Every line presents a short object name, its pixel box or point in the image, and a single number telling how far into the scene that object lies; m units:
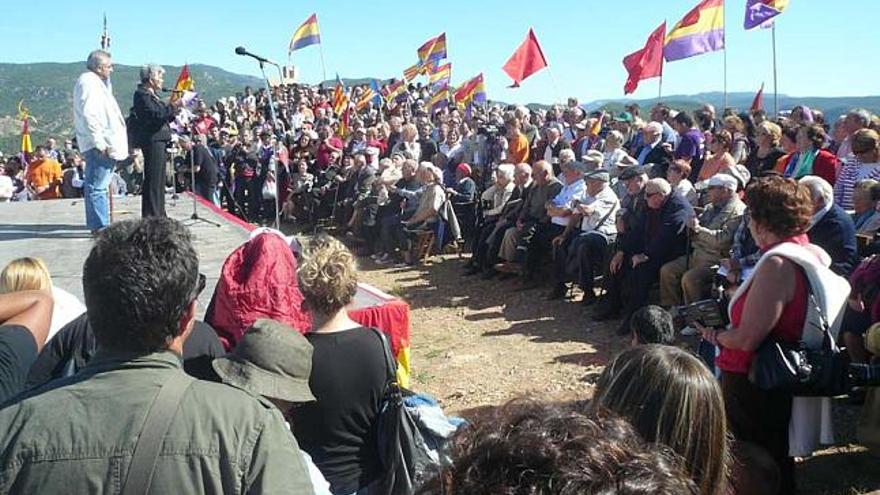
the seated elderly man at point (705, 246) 6.43
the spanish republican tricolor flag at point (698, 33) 11.38
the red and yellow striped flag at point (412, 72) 20.27
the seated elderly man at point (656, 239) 6.92
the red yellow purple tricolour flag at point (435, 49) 19.20
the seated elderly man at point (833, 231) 5.17
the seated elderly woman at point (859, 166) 6.29
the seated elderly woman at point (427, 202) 10.56
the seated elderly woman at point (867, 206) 5.68
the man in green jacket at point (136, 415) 1.40
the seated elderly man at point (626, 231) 7.32
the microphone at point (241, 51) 7.34
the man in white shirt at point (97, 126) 6.56
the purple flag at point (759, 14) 10.46
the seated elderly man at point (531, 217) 8.91
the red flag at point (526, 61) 13.99
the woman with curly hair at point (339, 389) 2.69
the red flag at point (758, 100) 13.26
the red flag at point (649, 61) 12.29
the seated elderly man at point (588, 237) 7.86
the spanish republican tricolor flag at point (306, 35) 15.88
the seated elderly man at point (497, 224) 9.39
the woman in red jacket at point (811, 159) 6.93
